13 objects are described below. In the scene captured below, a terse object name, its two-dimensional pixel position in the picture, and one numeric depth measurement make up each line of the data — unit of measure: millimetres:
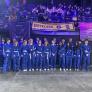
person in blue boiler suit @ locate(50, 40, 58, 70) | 8927
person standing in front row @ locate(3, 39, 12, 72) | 8745
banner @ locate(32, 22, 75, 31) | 9550
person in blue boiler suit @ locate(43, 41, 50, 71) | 8900
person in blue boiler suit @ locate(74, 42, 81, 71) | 8972
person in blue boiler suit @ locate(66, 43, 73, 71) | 8966
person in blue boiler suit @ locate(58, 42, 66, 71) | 8953
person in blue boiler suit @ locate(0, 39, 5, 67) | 8782
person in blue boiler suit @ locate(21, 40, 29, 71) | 8808
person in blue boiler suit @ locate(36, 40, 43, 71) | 8874
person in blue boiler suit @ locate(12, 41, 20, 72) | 8782
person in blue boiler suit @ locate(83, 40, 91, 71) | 8949
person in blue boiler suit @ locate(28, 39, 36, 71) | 8828
